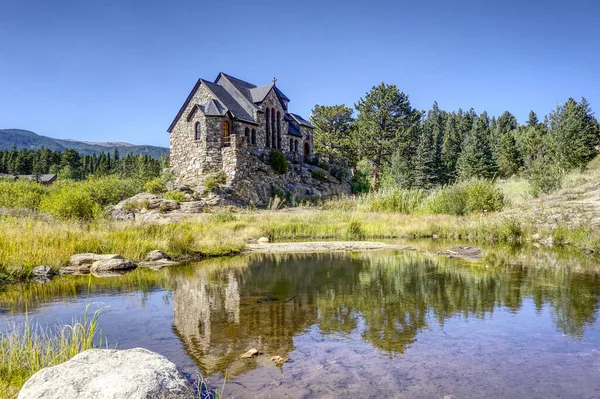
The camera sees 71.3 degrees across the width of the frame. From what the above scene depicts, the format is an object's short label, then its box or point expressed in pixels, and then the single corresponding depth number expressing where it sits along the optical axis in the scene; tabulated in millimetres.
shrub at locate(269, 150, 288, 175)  36969
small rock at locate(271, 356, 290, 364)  5270
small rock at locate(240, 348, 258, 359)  5417
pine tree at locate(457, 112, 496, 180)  53125
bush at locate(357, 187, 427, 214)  25562
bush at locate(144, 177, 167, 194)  30312
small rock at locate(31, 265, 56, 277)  10602
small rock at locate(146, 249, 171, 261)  13289
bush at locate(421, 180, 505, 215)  22625
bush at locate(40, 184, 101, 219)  17688
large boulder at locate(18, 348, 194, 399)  2906
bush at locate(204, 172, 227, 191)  30281
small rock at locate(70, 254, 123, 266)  11750
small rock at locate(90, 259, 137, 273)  11570
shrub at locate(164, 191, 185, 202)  28000
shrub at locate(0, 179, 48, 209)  22297
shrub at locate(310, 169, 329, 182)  40344
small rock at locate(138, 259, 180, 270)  12605
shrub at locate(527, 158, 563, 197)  28061
